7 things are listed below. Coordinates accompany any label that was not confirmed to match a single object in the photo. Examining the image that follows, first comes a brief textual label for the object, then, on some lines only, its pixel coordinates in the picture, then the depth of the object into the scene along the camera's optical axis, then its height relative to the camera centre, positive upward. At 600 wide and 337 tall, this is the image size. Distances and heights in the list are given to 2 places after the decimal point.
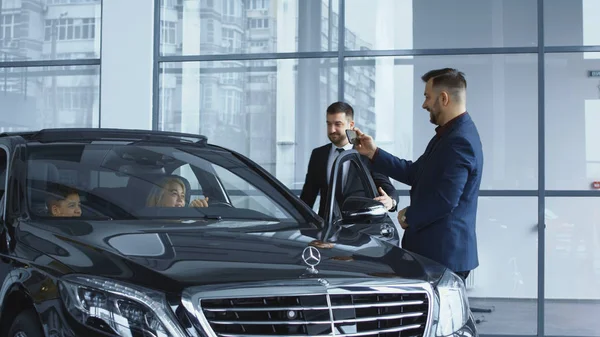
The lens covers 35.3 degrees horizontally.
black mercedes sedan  3.37 -0.23
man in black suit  7.15 +0.31
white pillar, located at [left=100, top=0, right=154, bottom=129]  10.28 +1.51
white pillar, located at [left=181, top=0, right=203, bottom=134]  10.52 +1.30
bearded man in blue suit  5.00 +0.07
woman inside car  4.74 +0.01
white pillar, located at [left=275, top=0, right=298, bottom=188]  10.23 +1.05
